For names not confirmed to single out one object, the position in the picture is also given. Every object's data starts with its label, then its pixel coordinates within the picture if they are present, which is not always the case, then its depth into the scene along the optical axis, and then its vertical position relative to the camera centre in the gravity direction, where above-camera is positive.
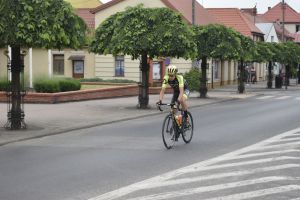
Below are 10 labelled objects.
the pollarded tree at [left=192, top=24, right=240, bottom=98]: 31.20 +1.17
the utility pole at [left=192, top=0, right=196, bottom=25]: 34.53 +2.94
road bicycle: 13.10 -1.32
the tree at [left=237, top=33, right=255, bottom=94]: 32.93 +0.92
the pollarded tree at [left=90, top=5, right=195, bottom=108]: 23.30 +1.08
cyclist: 13.17 -0.41
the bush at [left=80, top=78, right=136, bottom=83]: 39.60 -1.02
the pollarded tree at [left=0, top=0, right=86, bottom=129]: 15.33 +0.89
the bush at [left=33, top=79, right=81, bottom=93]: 28.88 -1.01
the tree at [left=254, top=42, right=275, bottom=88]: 43.28 +0.88
